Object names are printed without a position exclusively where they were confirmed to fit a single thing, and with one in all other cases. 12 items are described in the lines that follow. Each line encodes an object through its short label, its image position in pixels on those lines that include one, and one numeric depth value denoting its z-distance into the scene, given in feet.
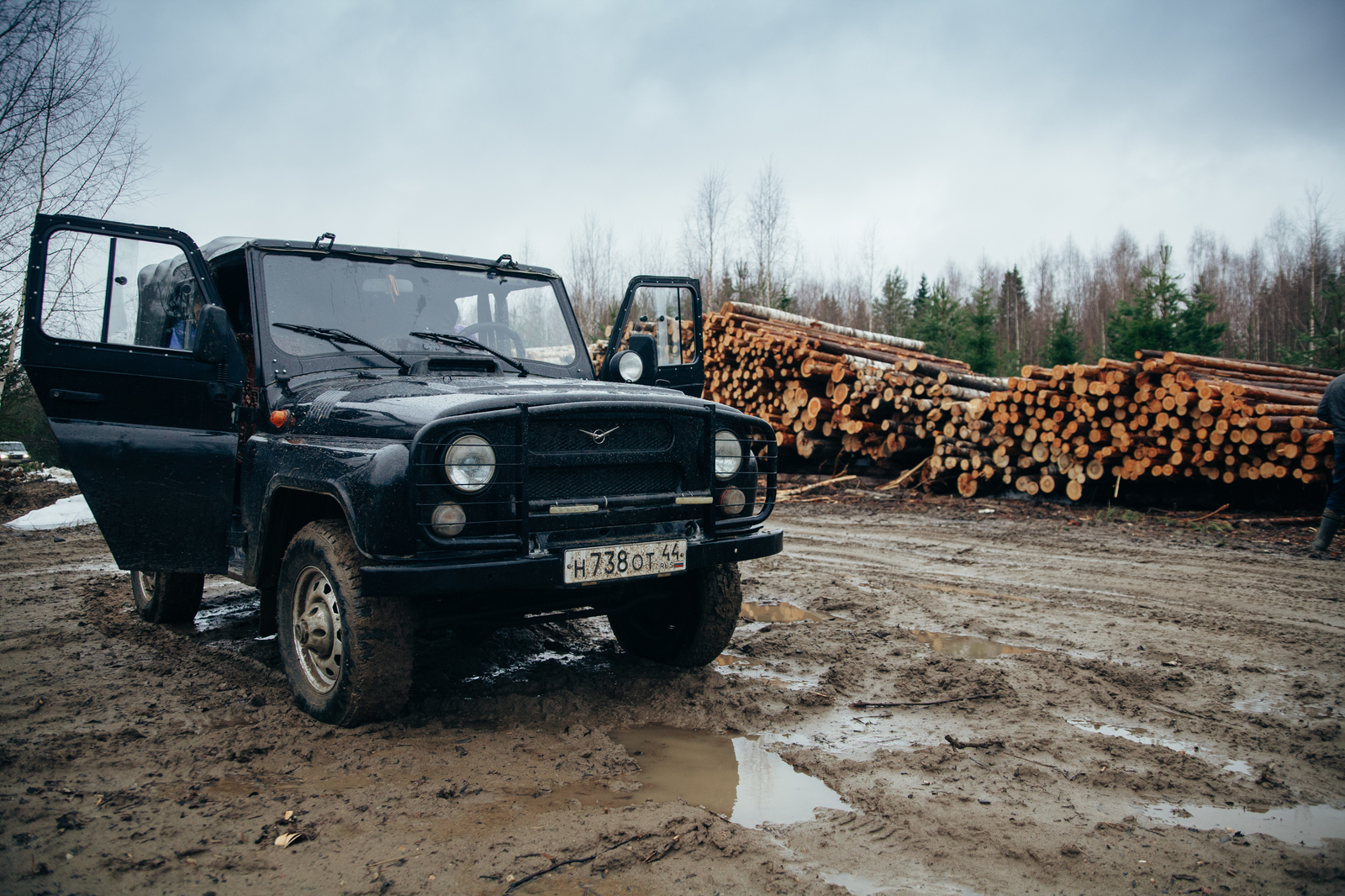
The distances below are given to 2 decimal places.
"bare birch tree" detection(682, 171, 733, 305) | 127.44
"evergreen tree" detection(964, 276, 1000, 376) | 68.54
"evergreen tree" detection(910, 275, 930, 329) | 89.39
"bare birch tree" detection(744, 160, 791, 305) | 123.54
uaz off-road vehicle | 9.78
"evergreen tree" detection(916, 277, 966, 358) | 72.64
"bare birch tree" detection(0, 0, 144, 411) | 45.27
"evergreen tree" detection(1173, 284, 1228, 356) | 56.39
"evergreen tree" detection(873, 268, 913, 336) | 108.58
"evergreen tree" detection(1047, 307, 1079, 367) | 66.28
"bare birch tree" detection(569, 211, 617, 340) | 144.48
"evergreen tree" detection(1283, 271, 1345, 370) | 58.13
